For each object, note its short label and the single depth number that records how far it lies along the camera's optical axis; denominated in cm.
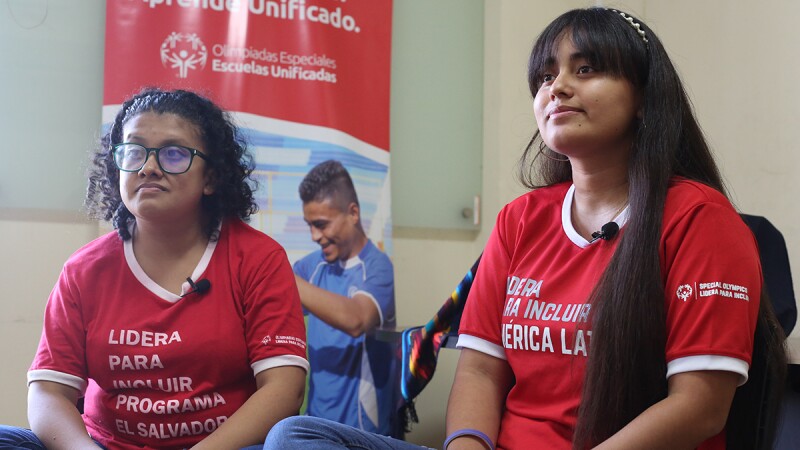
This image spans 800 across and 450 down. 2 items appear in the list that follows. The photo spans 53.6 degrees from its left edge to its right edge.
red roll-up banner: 257
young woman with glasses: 146
